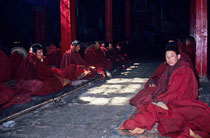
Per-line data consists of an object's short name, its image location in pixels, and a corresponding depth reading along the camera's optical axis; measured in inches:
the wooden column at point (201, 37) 265.3
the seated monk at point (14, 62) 268.8
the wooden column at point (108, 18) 591.1
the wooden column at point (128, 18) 799.7
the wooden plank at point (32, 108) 157.2
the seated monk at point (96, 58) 373.4
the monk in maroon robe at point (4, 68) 231.5
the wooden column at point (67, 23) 337.7
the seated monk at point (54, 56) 361.7
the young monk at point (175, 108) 115.0
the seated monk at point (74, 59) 304.4
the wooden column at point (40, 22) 575.5
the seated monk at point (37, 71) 218.8
